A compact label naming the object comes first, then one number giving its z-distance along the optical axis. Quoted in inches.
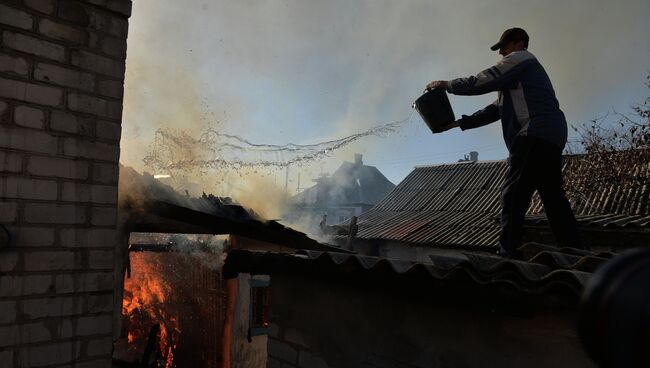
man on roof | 156.3
